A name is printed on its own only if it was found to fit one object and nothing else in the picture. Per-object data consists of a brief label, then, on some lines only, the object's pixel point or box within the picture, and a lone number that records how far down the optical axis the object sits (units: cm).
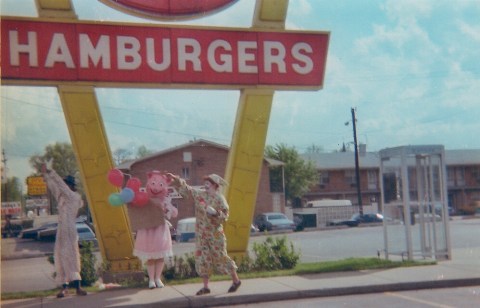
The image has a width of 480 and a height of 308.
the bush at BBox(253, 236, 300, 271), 1137
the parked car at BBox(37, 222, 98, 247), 2944
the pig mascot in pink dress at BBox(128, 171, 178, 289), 955
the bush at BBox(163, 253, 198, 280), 1061
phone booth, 1242
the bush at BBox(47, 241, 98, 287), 1028
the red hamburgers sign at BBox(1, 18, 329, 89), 1002
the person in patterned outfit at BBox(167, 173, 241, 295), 898
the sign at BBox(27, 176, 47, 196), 1968
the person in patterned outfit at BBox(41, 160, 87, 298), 908
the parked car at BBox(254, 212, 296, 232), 3581
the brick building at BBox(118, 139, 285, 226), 3247
